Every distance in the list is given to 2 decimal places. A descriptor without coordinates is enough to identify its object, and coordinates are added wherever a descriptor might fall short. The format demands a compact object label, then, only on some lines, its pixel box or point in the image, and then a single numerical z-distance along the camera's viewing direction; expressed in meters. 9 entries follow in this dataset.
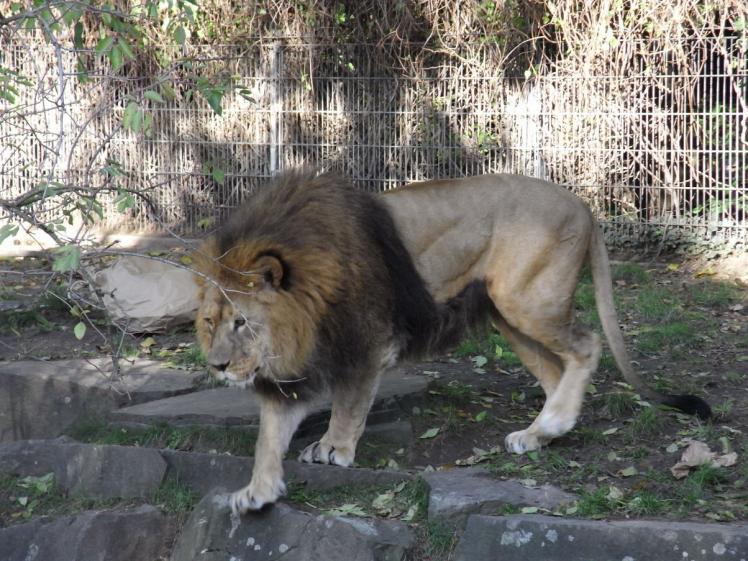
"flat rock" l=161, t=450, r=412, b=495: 8.72
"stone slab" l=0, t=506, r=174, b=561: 8.59
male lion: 8.27
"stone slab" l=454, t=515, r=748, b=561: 6.92
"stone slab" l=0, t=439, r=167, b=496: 9.24
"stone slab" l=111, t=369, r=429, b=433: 9.94
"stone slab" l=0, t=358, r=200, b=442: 11.34
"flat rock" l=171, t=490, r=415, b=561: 7.75
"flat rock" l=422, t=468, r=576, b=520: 7.87
